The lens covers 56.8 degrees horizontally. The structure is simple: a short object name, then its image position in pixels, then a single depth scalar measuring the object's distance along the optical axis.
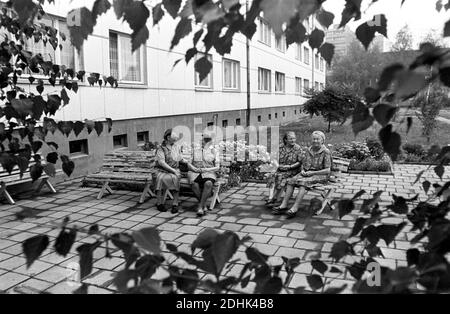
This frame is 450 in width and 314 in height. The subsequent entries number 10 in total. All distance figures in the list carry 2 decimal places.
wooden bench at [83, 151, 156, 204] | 7.70
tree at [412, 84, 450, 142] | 15.92
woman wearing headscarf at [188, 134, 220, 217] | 6.89
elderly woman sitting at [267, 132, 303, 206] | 7.02
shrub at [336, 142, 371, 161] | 11.47
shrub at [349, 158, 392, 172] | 10.32
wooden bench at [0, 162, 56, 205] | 7.28
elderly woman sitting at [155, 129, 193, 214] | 7.02
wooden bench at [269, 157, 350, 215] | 6.68
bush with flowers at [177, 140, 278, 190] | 9.19
